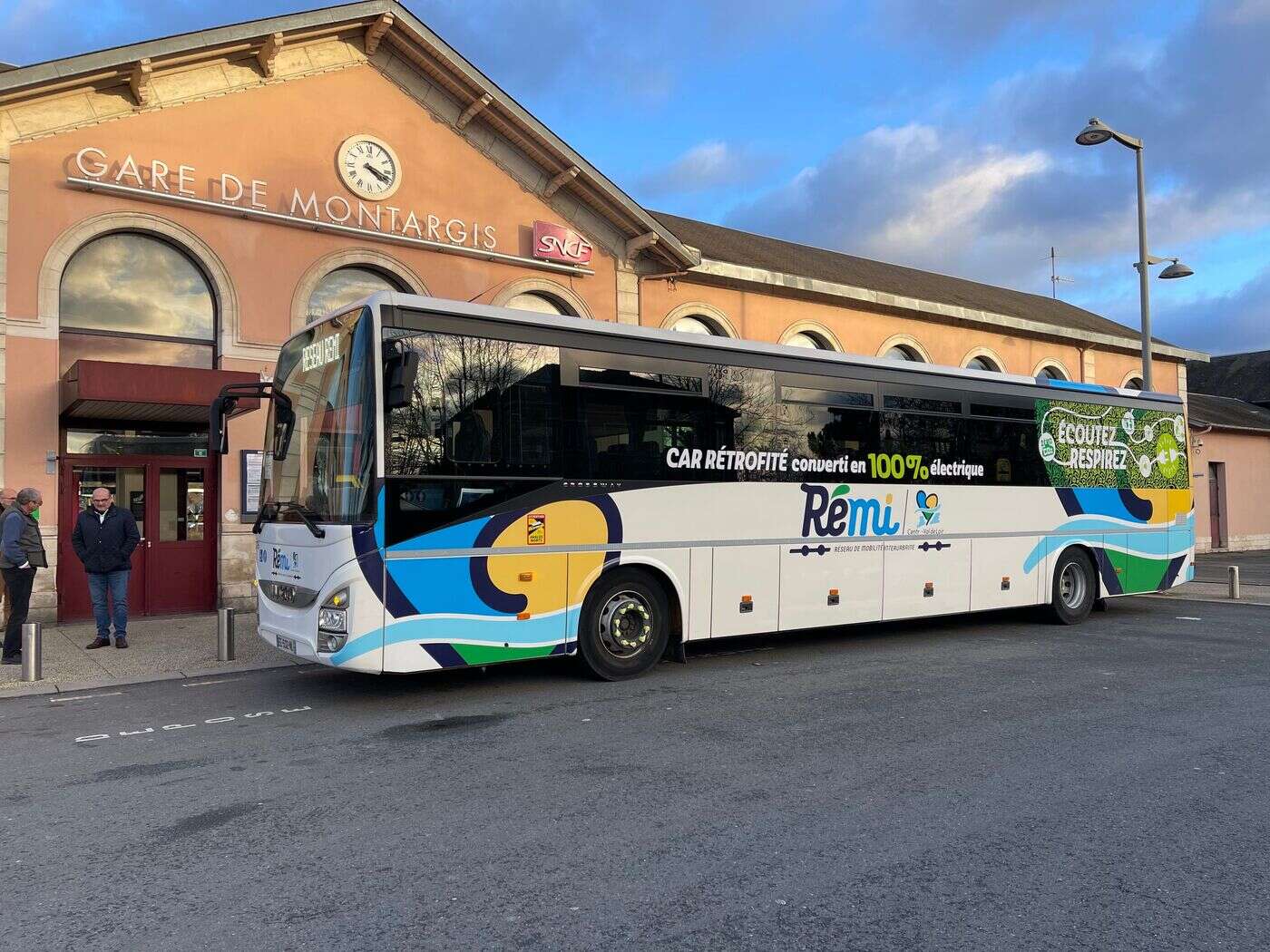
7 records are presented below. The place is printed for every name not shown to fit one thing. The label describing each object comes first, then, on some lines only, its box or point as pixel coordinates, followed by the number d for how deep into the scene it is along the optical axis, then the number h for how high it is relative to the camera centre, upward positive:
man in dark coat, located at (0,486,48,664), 9.43 -0.38
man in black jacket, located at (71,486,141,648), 10.36 -0.37
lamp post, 15.16 +5.14
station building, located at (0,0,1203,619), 12.11 +4.39
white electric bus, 7.18 +0.20
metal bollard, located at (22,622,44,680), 8.65 -1.25
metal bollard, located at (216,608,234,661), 9.66 -1.26
